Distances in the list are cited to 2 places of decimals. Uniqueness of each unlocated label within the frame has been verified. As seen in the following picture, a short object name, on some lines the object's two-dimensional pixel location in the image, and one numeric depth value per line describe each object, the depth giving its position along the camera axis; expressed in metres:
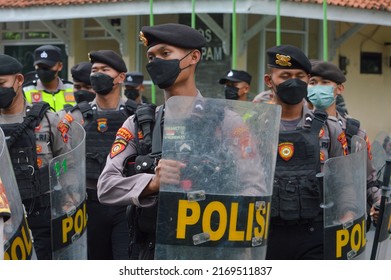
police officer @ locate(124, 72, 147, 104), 14.98
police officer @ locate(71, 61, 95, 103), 10.43
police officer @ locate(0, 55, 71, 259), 7.42
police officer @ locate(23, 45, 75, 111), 11.45
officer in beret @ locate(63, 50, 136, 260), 8.55
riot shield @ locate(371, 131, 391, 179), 8.06
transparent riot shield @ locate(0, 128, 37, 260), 4.89
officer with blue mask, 7.84
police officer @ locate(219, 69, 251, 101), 12.31
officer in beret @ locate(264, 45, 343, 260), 6.34
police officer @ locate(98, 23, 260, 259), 5.46
